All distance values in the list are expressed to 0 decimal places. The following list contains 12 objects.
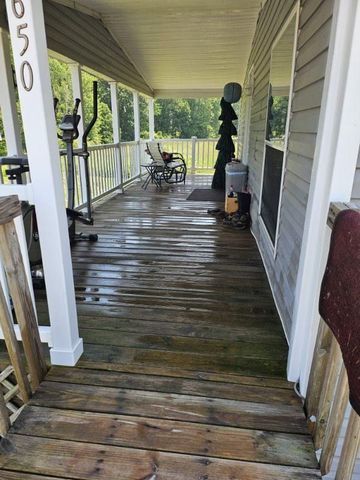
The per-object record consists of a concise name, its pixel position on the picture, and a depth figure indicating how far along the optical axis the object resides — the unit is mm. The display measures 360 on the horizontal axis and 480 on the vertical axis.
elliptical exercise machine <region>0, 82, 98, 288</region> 2494
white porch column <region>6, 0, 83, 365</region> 1380
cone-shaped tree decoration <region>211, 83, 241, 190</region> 6539
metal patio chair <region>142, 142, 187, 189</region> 7656
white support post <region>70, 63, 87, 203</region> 4656
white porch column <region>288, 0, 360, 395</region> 1233
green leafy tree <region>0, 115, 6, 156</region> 8930
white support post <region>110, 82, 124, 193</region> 6301
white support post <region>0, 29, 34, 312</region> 3086
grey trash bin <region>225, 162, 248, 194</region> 5222
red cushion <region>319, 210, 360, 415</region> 900
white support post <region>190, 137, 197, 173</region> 9245
